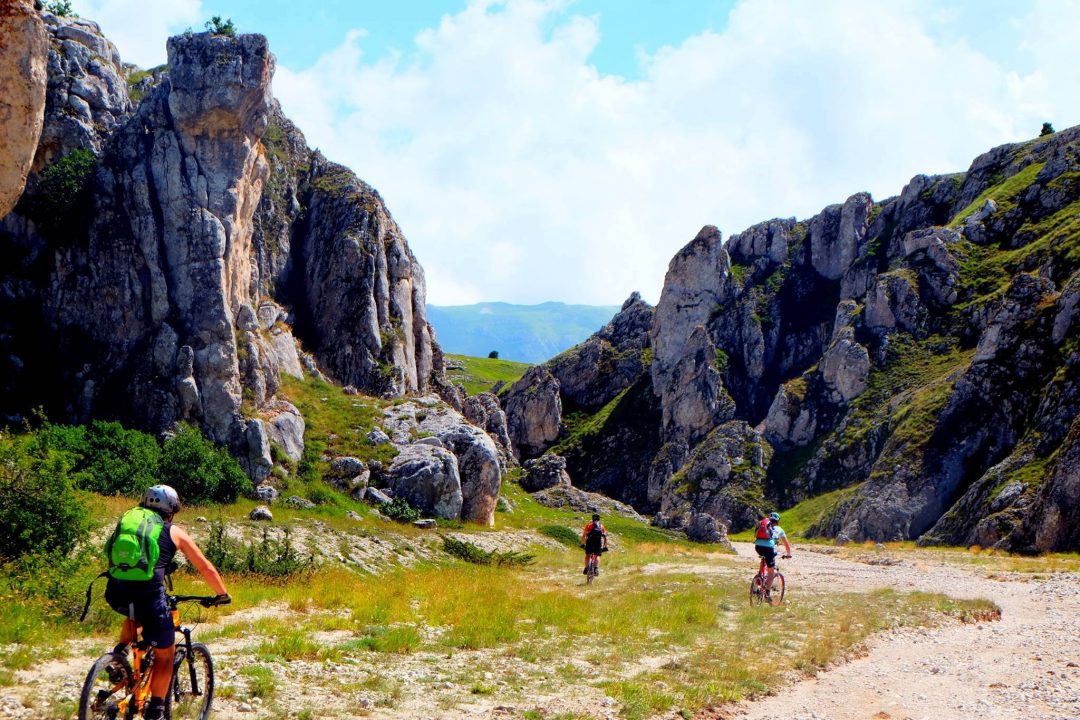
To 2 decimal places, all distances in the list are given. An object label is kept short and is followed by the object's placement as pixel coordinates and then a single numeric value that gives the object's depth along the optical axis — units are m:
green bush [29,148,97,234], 43.28
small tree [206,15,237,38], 47.56
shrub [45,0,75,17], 50.66
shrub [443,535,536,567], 34.81
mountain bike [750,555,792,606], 24.27
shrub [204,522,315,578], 23.31
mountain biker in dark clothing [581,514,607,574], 30.62
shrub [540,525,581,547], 49.16
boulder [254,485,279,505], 37.06
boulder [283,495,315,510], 37.25
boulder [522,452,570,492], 96.06
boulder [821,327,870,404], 108.62
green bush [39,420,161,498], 32.28
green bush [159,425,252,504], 34.41
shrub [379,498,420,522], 39.25
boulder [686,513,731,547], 68.25
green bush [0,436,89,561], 16.84
